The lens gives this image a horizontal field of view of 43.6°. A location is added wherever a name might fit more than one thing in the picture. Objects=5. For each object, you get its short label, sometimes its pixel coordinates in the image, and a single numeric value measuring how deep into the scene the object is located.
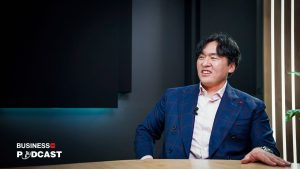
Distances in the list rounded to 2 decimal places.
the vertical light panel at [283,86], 3.67
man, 2.05
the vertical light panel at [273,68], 3.77
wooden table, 1.40
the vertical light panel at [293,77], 3.58
